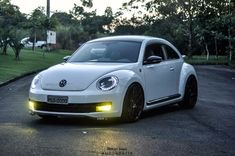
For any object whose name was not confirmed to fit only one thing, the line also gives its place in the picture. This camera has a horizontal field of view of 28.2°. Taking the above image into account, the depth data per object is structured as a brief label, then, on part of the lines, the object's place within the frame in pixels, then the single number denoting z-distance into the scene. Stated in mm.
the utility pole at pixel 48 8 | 37830
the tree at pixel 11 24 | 27651
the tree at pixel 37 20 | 36422
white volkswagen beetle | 7421
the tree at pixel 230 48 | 35763
